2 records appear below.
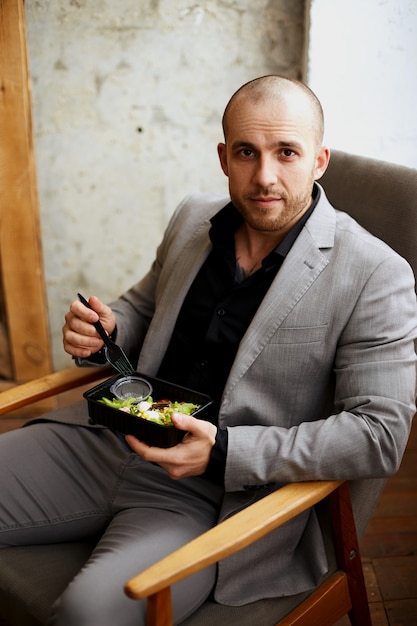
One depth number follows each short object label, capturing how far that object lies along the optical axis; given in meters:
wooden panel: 2.12
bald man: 1.24
